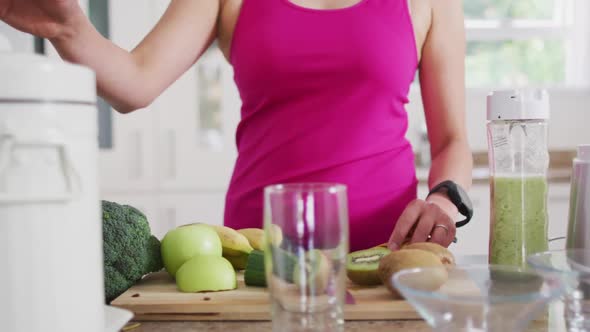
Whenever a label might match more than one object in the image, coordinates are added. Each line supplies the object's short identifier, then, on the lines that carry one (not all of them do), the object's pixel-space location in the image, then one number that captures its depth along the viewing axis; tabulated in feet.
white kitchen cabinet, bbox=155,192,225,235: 9.15
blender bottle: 2.72
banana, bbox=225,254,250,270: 3.08
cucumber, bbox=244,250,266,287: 2.71
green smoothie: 2.72
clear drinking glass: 1.86
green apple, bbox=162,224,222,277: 2.85
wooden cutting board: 2.36
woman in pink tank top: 4.13
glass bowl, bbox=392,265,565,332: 1.75
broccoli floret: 2.60
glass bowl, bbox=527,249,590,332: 2.10
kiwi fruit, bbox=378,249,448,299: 2.38
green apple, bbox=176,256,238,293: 2.65
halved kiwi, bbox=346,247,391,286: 2.66
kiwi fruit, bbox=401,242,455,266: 2.61
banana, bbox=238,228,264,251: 3.17
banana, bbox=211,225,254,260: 3.07
